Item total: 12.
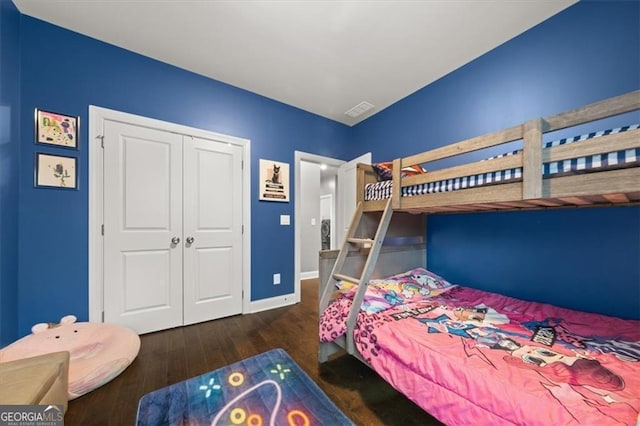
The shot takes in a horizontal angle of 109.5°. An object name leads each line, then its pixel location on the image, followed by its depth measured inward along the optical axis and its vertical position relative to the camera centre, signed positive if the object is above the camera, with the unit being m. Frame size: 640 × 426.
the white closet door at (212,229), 2.51 -0.23
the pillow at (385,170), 2.01 +0.39
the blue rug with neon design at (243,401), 1.20 -1.12
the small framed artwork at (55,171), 1.89 +0.32
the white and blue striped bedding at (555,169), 0.96 +0.22
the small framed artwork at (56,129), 1.89 +0.68
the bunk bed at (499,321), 0.89 -0.68
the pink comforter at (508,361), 0.82 -0.70
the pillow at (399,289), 1.73 -0.67
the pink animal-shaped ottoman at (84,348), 1.48 -1.05
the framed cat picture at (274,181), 2.97 +0.41
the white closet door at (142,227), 2.14 -0.18
